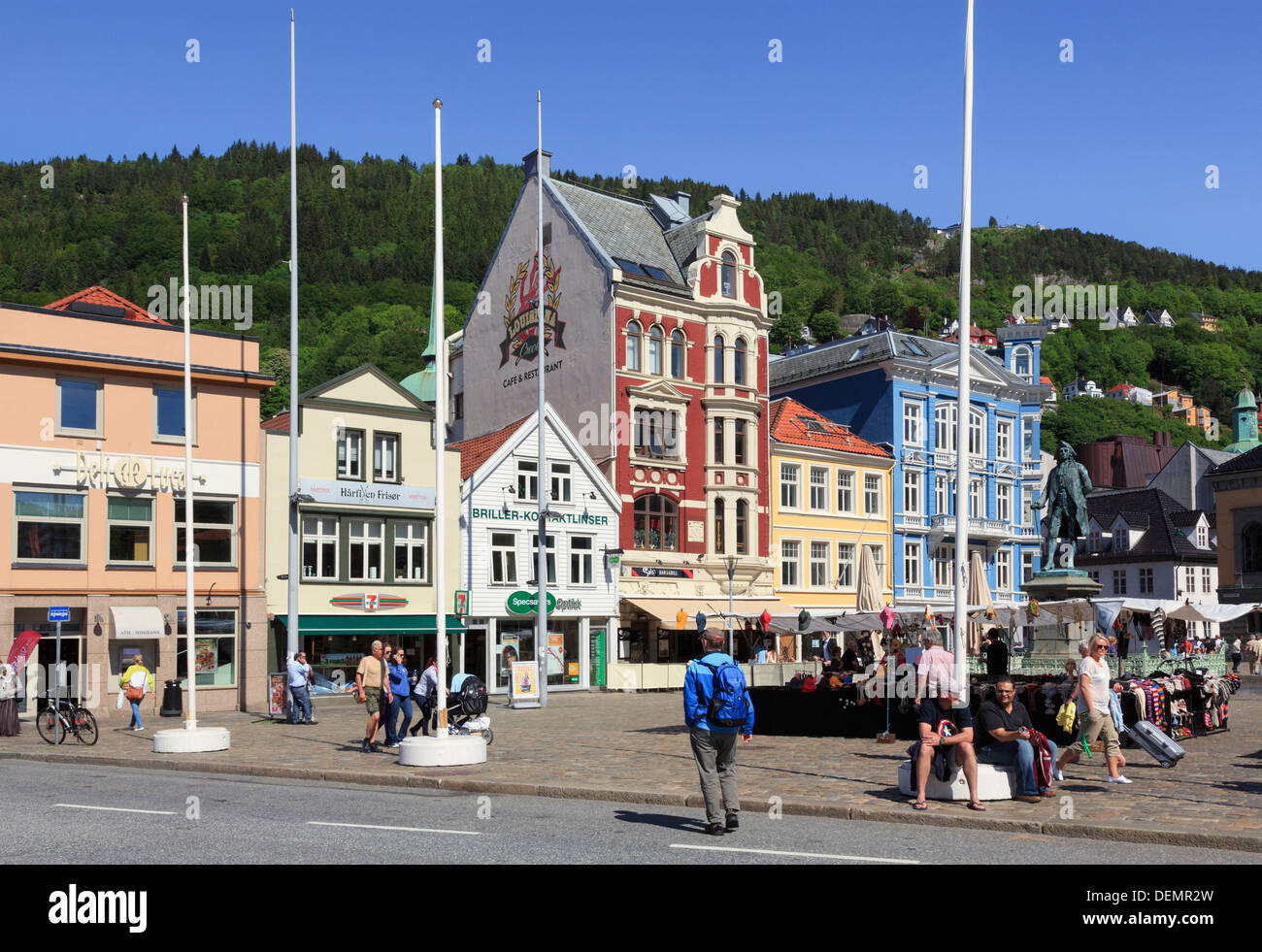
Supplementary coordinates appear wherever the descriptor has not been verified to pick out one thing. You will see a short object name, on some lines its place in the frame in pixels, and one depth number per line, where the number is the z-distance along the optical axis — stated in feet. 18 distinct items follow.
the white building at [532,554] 150.30
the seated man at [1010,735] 49.32
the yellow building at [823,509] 187.42
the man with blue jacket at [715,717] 41.24
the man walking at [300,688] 98.78
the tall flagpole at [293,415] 111.24
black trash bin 112.47
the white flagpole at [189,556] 78.48
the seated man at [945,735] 47.03
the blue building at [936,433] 203.31
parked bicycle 84.48
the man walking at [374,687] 76.28
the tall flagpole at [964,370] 52.01
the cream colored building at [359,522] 133.28
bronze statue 112.98
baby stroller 75.72
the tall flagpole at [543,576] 124.26
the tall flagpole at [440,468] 66.49
